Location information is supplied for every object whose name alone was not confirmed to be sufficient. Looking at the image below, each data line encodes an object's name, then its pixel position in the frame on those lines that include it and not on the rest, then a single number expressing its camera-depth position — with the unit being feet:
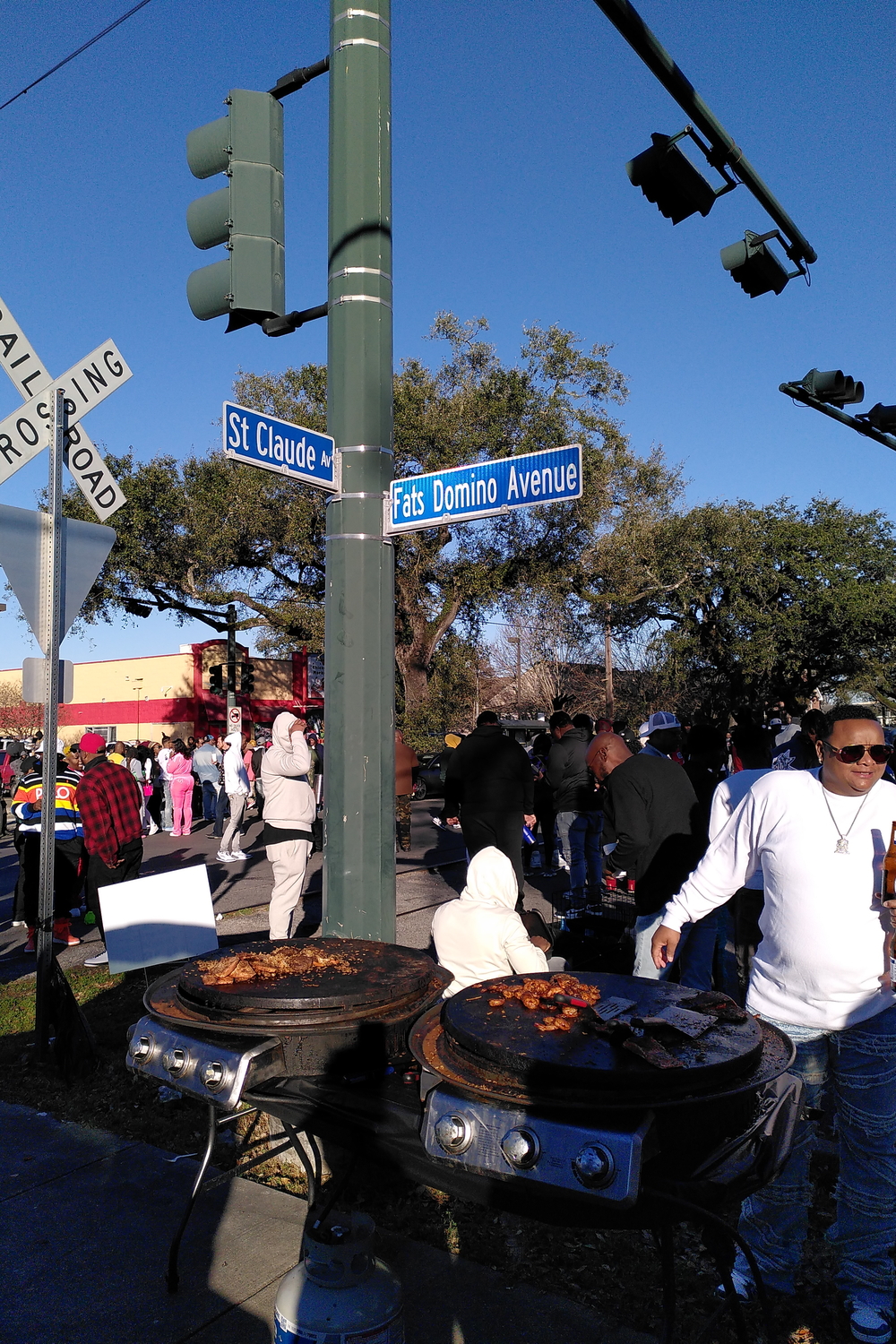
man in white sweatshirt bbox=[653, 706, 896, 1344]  9.60
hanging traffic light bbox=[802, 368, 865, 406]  29.27
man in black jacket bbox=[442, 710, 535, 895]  26.37
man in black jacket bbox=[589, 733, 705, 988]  17.63
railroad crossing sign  18.42
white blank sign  19.11
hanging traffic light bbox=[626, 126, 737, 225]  17.53
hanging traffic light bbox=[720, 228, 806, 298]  21.21
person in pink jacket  56.70
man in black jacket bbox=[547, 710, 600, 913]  32.27
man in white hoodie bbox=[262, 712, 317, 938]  23.58
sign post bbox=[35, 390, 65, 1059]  18.33
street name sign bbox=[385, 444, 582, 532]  13.43
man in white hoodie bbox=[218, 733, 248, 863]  45.88
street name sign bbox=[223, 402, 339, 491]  12.97
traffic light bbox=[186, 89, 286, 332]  14.26
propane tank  8.05
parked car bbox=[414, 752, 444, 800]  88.89
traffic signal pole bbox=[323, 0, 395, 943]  14.20
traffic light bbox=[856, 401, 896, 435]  31.07
